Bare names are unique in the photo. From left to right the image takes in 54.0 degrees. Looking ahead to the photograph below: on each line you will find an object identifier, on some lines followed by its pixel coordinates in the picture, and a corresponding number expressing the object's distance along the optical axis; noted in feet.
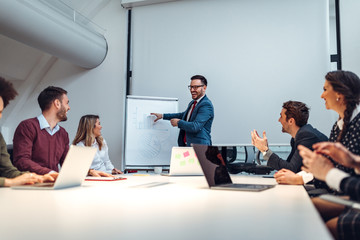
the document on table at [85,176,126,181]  7.45
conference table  2.74
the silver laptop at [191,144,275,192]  5.63
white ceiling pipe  12.12
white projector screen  15.17
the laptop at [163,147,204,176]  8.64
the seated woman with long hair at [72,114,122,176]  11.93
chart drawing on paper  15.96
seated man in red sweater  8.16
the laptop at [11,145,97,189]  5.48
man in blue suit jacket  13.05
